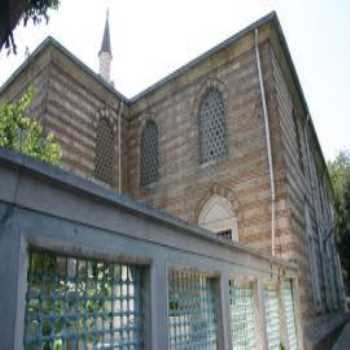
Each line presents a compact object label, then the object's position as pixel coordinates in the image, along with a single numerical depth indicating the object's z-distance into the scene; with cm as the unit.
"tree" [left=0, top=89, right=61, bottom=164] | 553
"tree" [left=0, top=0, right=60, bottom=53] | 280
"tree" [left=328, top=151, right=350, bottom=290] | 2453
